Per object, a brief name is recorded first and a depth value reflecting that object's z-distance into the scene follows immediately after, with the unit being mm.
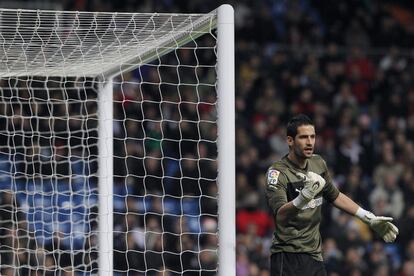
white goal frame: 13508
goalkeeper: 14039
